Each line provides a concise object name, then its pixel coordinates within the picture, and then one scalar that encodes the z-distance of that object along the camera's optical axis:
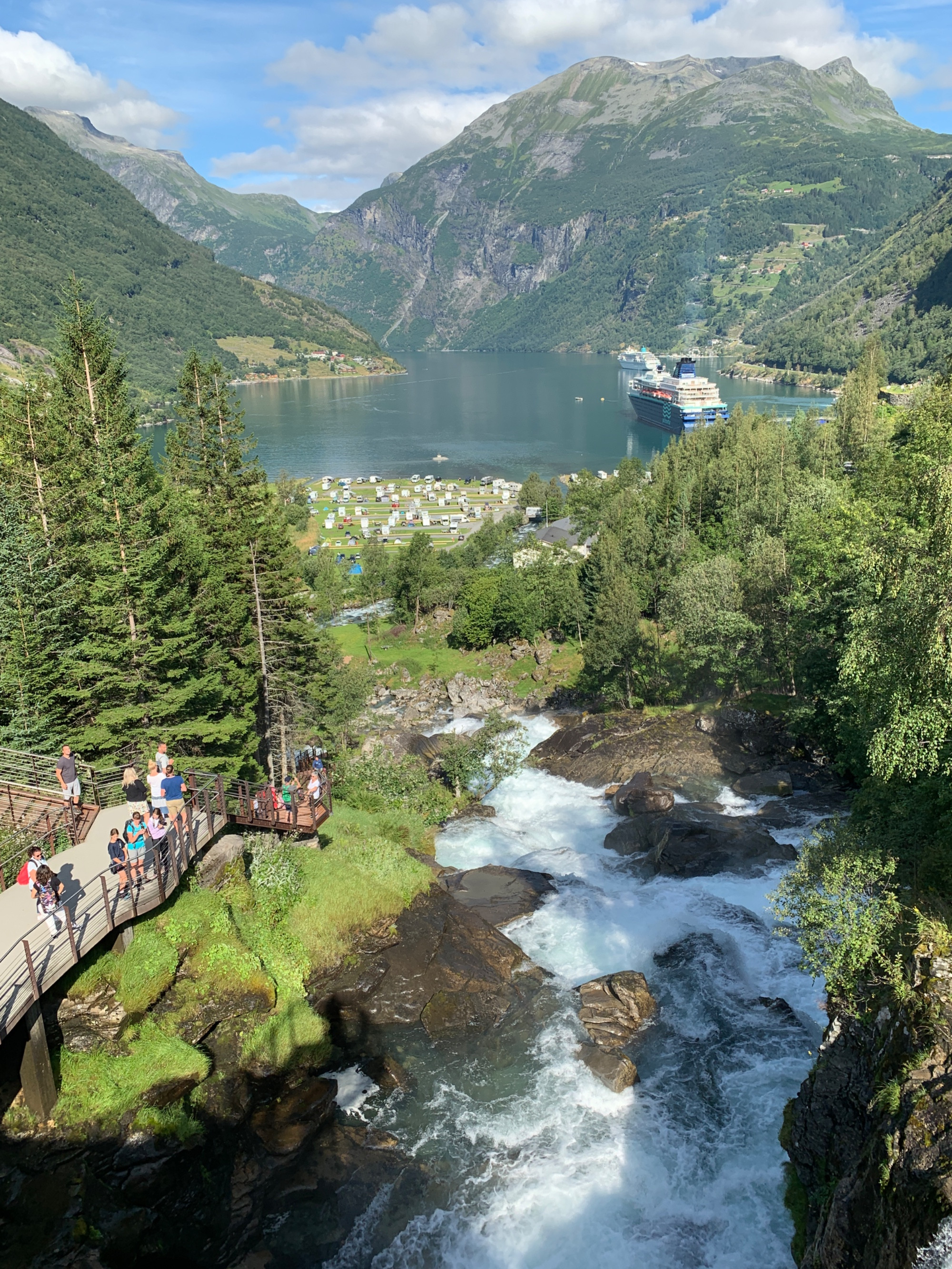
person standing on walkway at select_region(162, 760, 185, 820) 20.23
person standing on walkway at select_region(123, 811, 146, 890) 17.69
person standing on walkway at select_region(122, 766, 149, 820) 19.77
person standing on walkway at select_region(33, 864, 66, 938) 15.50
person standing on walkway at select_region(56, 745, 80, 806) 19.45
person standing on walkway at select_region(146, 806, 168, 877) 18.66
